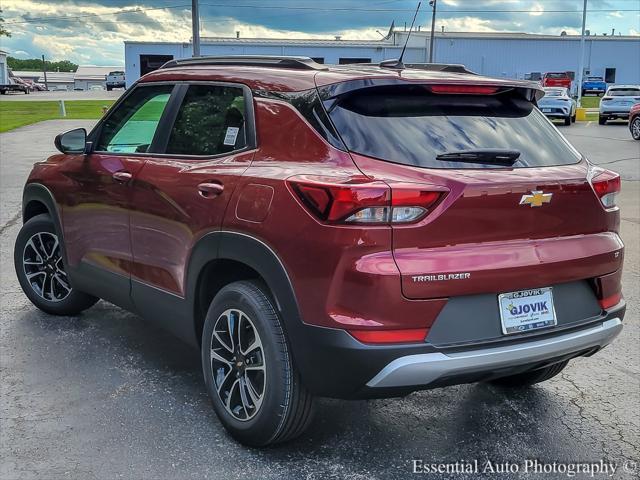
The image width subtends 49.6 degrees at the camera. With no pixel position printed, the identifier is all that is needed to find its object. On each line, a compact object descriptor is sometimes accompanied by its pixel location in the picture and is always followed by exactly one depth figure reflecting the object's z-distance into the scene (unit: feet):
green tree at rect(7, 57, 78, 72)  548.72
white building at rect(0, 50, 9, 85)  274.98
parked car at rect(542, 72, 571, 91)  148.46
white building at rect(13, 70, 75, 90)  389.60
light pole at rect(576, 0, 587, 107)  132.46
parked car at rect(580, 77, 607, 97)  193.88
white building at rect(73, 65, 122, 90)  375.25
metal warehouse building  202.28
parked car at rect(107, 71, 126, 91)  248.32
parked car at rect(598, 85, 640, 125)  95.91
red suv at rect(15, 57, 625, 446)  9.20
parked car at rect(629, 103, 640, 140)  72.54
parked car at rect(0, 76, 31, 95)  223.10
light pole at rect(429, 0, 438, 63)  167.49
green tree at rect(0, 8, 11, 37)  223.10
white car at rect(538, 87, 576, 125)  95.45
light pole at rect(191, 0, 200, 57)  64.75
